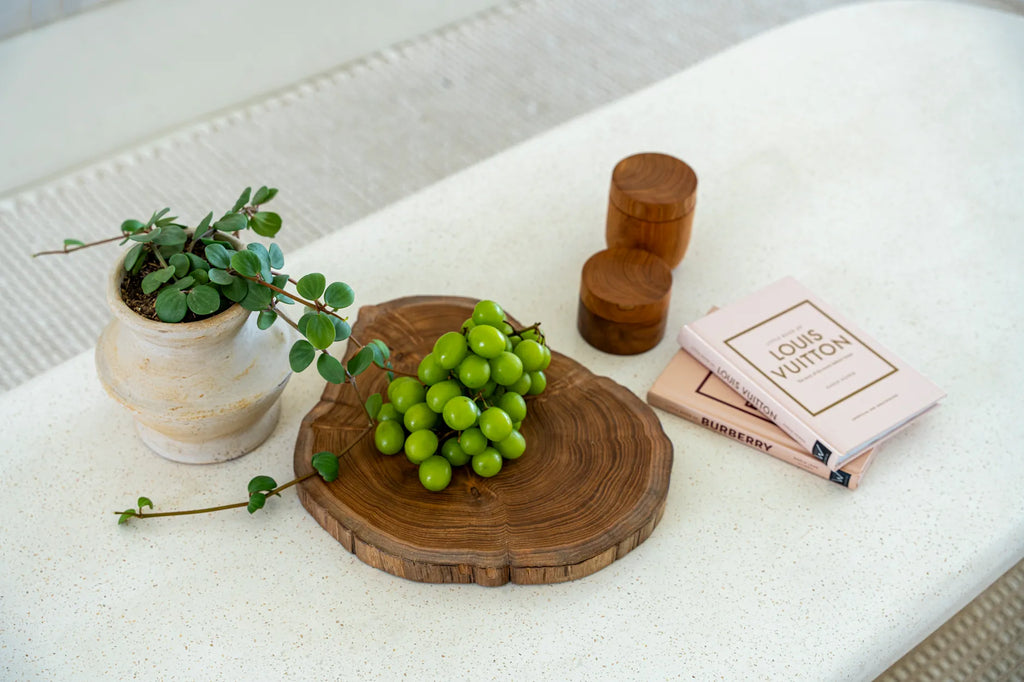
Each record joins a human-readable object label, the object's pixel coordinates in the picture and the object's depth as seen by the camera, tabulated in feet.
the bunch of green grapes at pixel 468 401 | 2.52
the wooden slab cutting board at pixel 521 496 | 2.49
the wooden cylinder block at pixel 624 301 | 3.02
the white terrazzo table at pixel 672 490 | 2.42
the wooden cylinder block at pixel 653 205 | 3.20
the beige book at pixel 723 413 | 2.80
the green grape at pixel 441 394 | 2.54
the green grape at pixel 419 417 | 2.59
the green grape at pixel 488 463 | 2.60
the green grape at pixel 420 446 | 2.56
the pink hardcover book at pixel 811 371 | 2.77
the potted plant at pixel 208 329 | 2.40
